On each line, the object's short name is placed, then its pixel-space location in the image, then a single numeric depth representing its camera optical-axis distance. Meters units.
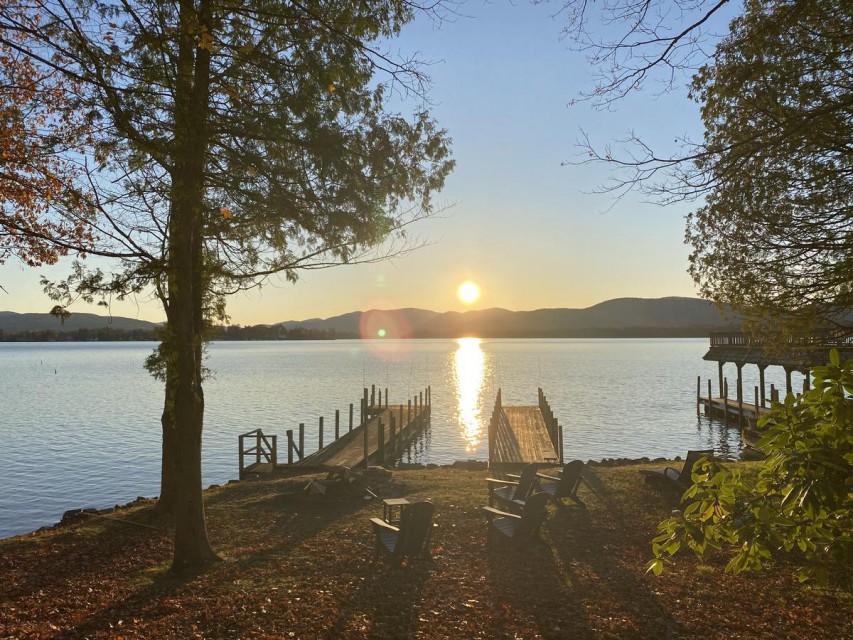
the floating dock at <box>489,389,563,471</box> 19.41
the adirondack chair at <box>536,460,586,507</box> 11.04
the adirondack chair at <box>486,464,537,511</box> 10.39
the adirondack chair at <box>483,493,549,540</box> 8.55
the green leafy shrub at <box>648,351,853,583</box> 3.16
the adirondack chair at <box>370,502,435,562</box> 8.01
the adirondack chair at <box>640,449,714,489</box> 10.97
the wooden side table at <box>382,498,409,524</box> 9.03
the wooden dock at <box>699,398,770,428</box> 31.68
